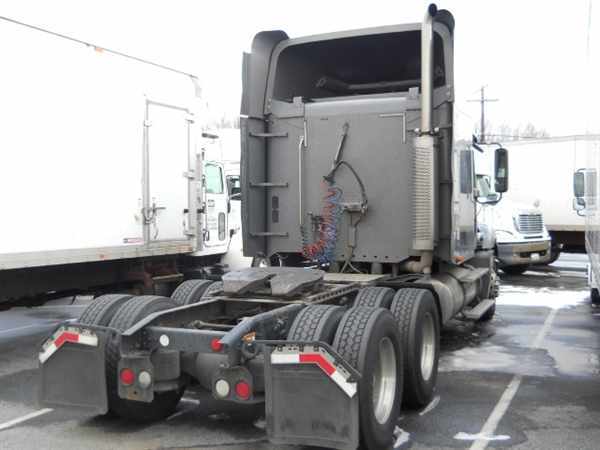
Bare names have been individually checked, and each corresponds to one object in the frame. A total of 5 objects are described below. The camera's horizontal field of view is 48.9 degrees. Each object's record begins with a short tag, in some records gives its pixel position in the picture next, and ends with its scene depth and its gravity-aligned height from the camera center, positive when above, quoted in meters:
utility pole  40.21 +6.59
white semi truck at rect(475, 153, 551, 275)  16.25 -0.46
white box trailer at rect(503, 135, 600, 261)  17.98 +0.99
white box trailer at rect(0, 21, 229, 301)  7.00 +0.71
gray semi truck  4.36 -0.54
